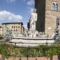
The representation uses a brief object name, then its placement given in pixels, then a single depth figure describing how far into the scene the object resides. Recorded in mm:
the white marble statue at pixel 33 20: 14989
